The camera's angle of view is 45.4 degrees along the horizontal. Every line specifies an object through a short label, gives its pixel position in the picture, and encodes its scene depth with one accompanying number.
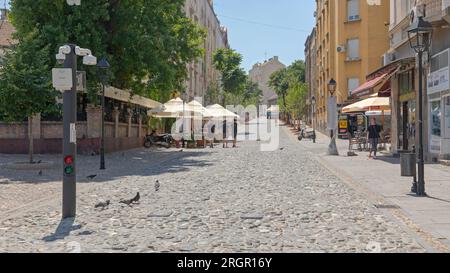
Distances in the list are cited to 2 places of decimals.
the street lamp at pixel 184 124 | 29.78
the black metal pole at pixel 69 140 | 8.18
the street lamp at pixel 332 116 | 24.38
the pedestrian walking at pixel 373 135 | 22.03
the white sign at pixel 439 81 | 16.67
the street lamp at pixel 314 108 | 40.06
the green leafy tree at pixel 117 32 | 21.78
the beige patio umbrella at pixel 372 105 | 25.47
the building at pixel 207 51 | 56.32
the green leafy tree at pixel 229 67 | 72.50
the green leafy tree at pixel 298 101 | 70.31
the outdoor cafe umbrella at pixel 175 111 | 29.52
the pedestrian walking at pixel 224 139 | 33.95
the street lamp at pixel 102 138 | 17.84
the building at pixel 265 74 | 146.38
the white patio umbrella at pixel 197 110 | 30.12
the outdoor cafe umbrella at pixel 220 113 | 33.99
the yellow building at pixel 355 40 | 42.69
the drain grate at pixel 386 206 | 9.35
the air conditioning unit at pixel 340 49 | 44.09
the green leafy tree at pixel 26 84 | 17.30
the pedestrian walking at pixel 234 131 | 33.54
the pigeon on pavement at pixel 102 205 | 9.45
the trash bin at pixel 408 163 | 11.85
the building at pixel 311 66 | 69.88
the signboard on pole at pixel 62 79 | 8.11
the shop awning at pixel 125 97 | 25.25
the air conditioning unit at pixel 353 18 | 43.61
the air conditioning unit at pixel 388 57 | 22.62
